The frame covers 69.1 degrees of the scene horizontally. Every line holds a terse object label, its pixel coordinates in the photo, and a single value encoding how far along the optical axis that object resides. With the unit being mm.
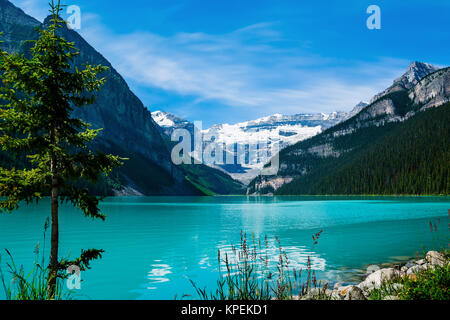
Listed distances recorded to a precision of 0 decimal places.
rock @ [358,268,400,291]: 14686
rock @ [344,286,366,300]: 11627
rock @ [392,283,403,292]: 10669
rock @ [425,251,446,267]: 16916
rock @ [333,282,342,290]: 17338
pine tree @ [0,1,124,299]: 9023
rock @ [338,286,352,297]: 13904
